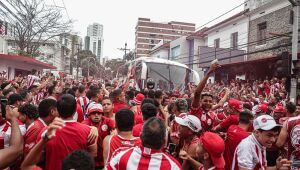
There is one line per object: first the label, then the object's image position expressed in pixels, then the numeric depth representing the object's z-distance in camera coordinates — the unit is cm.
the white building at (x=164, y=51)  5074
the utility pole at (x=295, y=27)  1179
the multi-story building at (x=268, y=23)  2095
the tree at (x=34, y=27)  3045
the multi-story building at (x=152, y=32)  10112
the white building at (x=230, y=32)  2591
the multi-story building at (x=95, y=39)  15564
